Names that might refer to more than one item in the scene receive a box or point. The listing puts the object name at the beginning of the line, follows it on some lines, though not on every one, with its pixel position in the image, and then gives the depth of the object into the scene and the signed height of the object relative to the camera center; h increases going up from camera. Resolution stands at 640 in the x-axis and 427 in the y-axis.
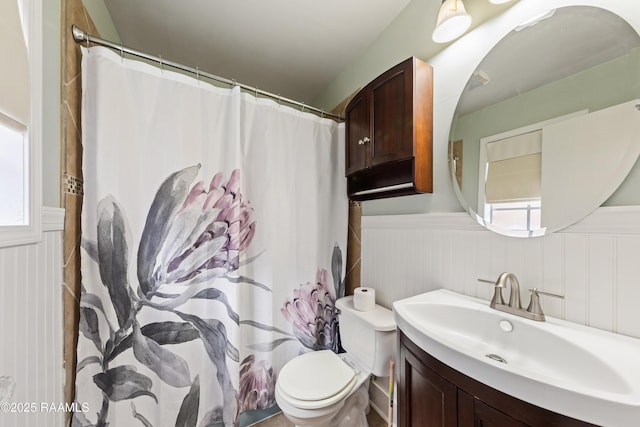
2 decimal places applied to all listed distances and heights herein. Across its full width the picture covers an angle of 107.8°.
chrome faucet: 0.79 -0.32
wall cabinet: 1.15 +0.43
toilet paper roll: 1.36 -0.52
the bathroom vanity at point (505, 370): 0.45 -0.40
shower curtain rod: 1.01 +0.75
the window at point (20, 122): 0.62 +0.26
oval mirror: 0.71 +0.32
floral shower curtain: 1.05 -0.21
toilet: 1.06 -0.86
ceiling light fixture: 0.98 +0.82
